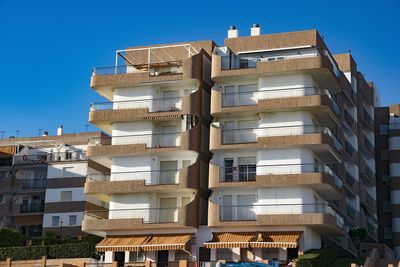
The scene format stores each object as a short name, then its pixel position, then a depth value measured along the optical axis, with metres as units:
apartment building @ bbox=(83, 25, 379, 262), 66.62
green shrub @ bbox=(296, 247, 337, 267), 60.84
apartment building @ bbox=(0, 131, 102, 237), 94.69
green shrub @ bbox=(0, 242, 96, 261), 72.38
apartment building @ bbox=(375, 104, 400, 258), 97.38
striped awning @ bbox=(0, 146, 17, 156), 104.44
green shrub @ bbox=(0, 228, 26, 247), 79.56
